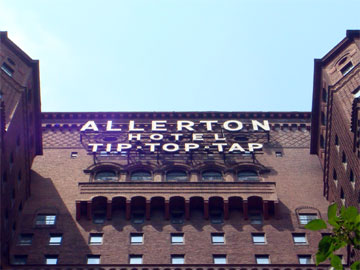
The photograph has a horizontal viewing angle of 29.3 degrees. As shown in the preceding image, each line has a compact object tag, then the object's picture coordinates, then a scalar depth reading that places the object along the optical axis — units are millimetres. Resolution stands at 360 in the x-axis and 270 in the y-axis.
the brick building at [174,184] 45812
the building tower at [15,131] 44500
